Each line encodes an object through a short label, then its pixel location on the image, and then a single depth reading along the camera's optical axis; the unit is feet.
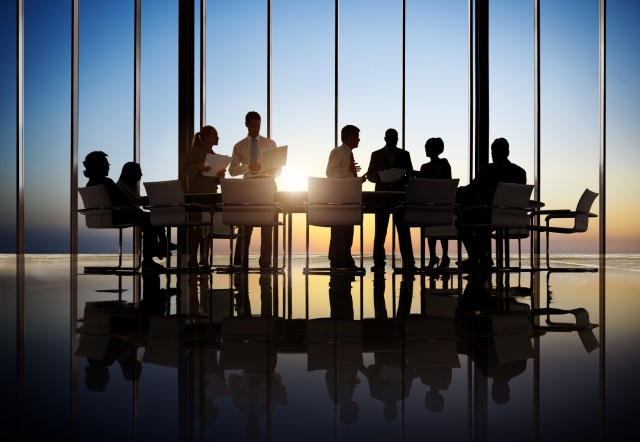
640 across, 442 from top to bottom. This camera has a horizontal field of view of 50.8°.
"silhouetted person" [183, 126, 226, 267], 24.30
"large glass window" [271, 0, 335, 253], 33.01
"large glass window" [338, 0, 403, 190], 32.91
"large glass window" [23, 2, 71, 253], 33.27
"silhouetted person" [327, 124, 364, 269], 23.35
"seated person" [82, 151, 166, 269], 23.66
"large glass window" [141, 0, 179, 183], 34.24
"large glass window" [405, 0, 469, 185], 33.04
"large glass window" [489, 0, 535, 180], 34.06
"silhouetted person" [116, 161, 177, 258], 24.93
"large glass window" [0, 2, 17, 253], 33.30
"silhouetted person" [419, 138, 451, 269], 23.32
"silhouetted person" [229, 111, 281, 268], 23.71
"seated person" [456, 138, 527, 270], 22.20
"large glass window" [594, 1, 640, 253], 33.71
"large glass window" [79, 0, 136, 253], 33.81
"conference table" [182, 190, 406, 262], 22.08
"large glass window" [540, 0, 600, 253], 33.83
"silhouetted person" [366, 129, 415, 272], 23.75
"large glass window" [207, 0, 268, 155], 33.50
